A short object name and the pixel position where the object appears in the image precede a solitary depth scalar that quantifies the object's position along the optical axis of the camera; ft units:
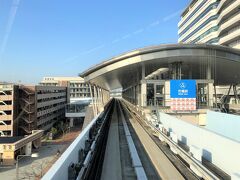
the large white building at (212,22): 111.10
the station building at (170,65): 54.68
